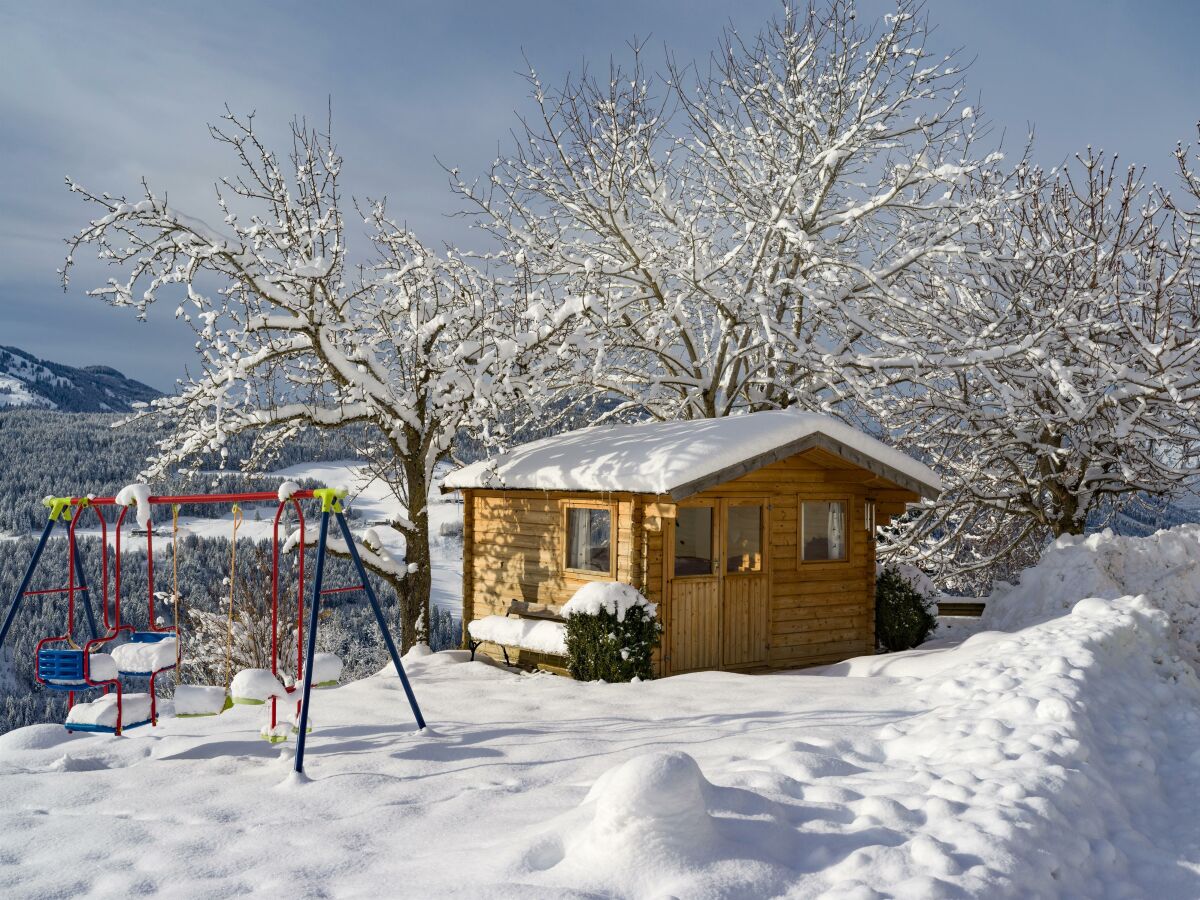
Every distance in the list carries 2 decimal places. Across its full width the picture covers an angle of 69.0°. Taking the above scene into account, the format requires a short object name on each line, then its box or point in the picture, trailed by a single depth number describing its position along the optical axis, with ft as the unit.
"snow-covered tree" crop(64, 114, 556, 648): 41.16
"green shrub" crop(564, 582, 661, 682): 34.40
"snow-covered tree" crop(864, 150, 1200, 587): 44.65
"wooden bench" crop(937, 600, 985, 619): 58.44
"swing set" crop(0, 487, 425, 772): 22.95
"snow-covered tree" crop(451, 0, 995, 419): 52.34
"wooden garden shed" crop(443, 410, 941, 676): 37.32
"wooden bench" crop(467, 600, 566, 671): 38.45
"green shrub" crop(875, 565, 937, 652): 45.29
